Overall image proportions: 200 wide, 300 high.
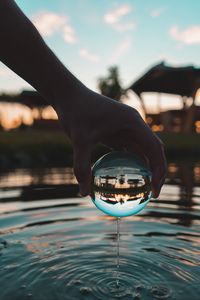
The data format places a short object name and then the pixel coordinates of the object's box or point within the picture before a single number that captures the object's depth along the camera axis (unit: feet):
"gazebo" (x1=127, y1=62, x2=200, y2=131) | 41.14
